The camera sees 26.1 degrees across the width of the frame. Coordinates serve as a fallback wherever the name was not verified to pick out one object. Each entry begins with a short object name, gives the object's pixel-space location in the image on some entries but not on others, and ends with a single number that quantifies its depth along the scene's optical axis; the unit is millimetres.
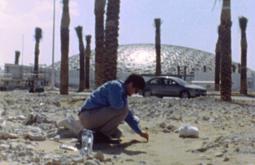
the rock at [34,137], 8203
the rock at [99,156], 6684
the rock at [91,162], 6180
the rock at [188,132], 9133
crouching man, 7707
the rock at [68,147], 7453
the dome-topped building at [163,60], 99938
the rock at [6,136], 7989
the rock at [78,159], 6214
